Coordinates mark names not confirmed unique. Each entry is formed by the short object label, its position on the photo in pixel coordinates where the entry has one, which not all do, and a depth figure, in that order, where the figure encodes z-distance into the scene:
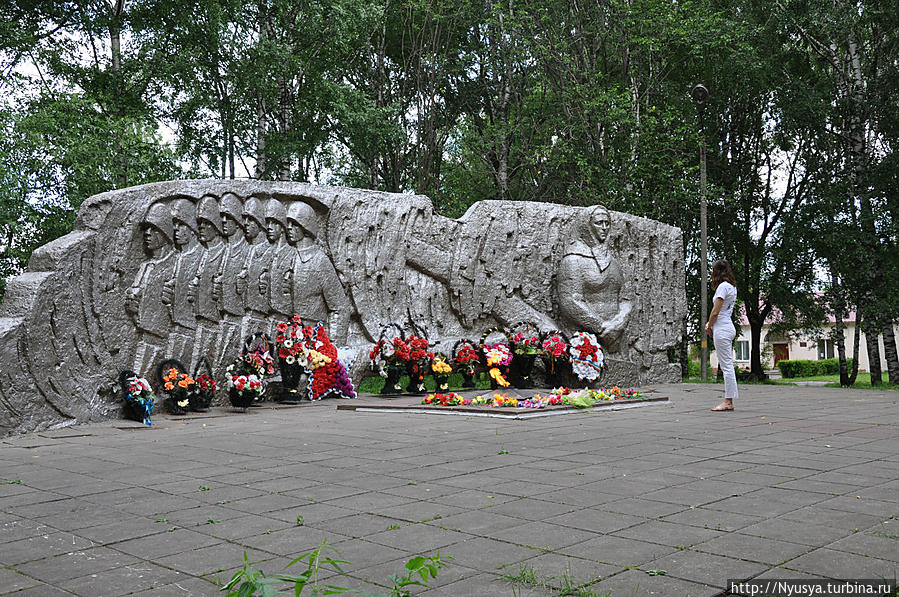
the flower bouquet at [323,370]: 11.38
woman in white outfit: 9.19
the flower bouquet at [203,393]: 10.12
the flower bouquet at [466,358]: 12.45
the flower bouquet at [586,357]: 12.51
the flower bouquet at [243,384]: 10.27
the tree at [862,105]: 16.66
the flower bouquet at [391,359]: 11.68
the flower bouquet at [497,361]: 12.09
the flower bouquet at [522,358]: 12.30
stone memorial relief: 9.10
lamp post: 15.08
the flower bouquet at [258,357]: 10.54
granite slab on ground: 9.35
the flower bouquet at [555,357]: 12.40
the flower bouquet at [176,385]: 9.77
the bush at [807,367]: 34.61
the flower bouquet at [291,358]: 11.16
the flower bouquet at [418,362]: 11.79
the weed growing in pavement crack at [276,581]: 2.14
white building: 42.91
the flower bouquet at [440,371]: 11.93
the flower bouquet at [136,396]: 9.20
